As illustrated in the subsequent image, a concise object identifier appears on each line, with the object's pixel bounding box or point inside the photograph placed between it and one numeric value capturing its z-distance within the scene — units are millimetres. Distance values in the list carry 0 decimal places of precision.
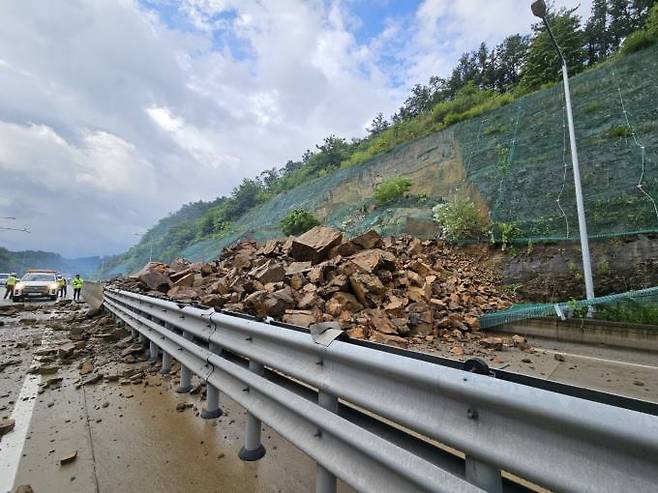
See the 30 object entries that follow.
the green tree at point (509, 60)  46719
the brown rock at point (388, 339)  5984
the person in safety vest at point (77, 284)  19203
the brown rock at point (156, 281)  8086
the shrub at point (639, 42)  18034
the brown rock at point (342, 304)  6426
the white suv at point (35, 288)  15344
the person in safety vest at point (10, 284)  17745
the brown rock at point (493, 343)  6246
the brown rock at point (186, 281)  8109
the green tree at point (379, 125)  62994
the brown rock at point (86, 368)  4465
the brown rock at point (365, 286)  7141
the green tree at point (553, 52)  30156
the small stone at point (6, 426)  2846
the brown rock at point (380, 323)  6328
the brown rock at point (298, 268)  7720
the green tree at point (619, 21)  39656
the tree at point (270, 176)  93875
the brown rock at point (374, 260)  8000
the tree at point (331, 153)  51200
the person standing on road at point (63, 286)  17984
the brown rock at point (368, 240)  9408
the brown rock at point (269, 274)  7133
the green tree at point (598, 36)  41294
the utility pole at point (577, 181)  7754
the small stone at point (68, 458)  2387
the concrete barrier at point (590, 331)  6133
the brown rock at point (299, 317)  5578
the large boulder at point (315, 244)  8719
